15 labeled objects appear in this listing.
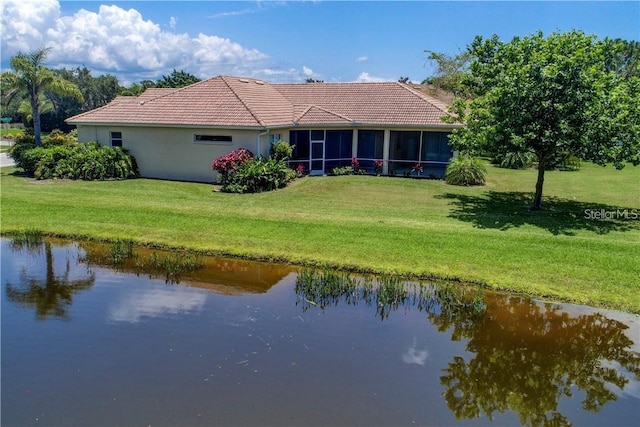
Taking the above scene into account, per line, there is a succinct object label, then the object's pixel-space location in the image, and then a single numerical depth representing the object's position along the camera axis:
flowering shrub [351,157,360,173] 26.35
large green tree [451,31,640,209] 15.20
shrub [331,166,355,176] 25.88
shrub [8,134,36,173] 24.74
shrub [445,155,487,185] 23.95
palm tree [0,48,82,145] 26.84
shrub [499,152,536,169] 31.23
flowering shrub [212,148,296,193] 20.66
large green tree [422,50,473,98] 42.03
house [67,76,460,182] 22.89
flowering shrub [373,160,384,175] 26.31
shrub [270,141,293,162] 23.02
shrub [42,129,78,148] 29.72
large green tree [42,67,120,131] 71.88
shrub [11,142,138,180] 23.05
